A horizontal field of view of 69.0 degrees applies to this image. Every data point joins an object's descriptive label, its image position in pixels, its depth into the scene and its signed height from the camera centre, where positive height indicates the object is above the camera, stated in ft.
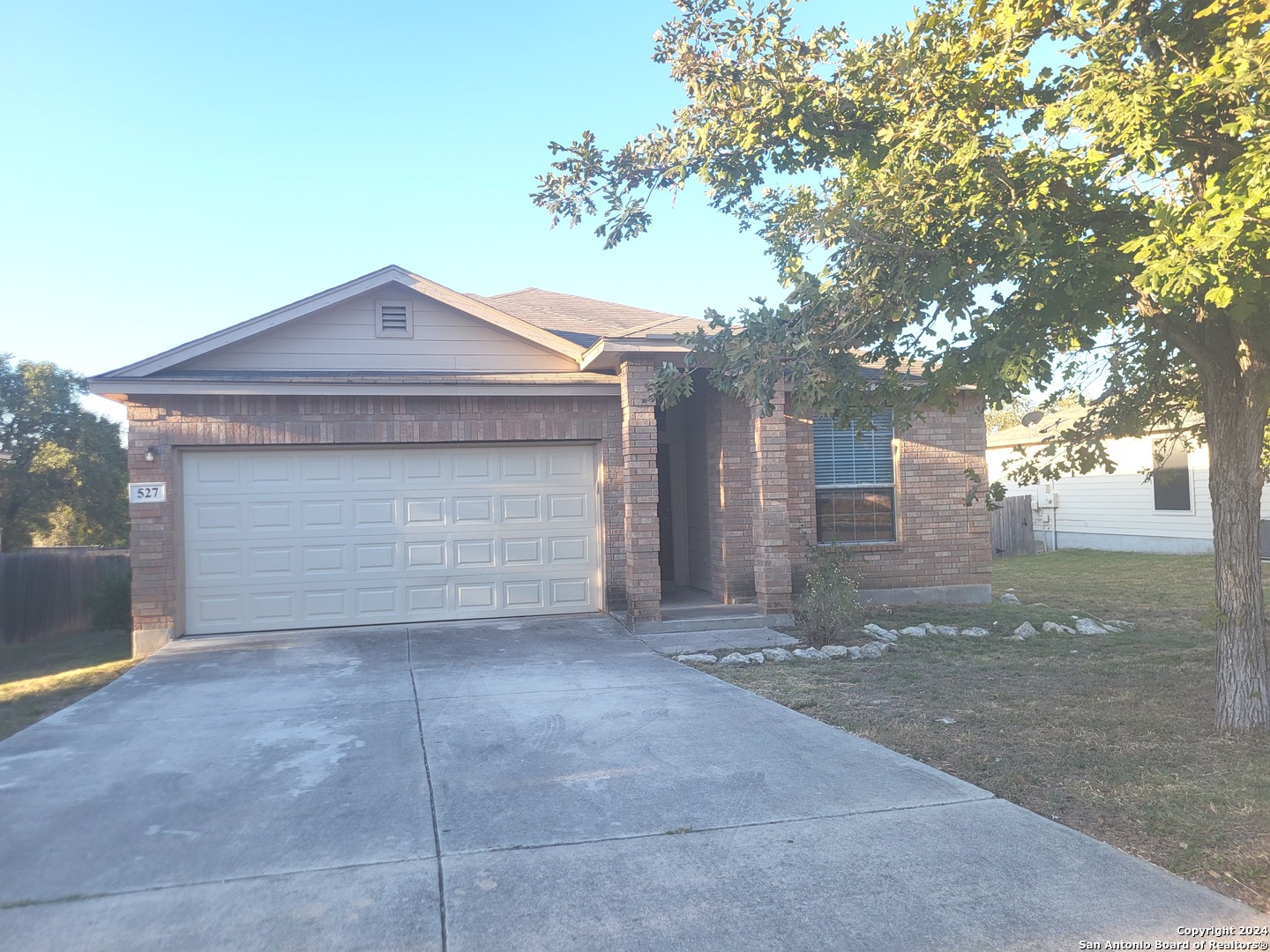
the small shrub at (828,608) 32.71 -3.92
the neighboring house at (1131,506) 67.56 -1.18
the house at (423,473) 35.37 +1.44
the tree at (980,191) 17.49 +6.42
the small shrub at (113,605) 41.86 -3.96
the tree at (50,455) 57.26 +4.06
